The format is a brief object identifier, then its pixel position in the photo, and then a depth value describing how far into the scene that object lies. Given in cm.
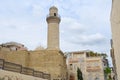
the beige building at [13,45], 2160
